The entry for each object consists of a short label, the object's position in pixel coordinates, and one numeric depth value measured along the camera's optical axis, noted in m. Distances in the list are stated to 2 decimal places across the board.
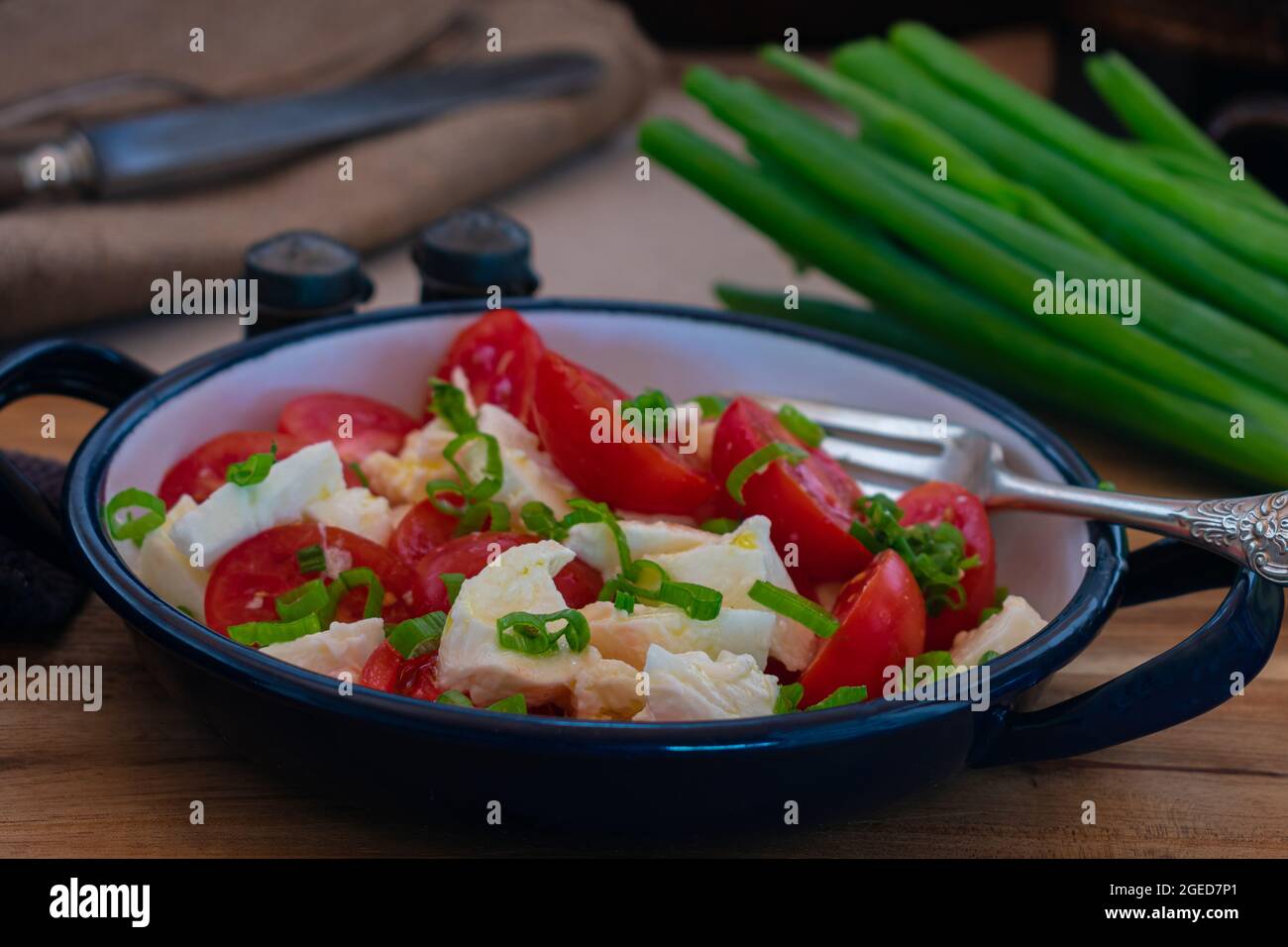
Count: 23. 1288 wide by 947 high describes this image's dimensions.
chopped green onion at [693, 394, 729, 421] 0.41
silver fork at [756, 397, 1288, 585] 0.34
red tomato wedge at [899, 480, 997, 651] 0.37
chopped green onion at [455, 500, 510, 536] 0.37
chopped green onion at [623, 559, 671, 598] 0.35
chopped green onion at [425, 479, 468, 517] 0.38
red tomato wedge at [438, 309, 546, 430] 0.41
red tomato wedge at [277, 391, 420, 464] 0.40
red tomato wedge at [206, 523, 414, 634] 0.35
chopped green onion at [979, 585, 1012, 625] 0.37
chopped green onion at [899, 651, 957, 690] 0.35
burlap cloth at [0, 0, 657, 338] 0.53
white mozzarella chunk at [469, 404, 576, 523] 0.38
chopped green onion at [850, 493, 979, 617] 0.37
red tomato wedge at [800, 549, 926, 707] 0.34
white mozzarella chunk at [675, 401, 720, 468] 0.39
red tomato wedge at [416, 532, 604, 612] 0.35
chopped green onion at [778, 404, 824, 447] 0.40
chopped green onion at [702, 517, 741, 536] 0.37
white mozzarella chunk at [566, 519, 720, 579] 0.36
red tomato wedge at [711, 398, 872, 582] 0.37
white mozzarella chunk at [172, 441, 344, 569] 0.35
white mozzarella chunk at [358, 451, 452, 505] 0.39
